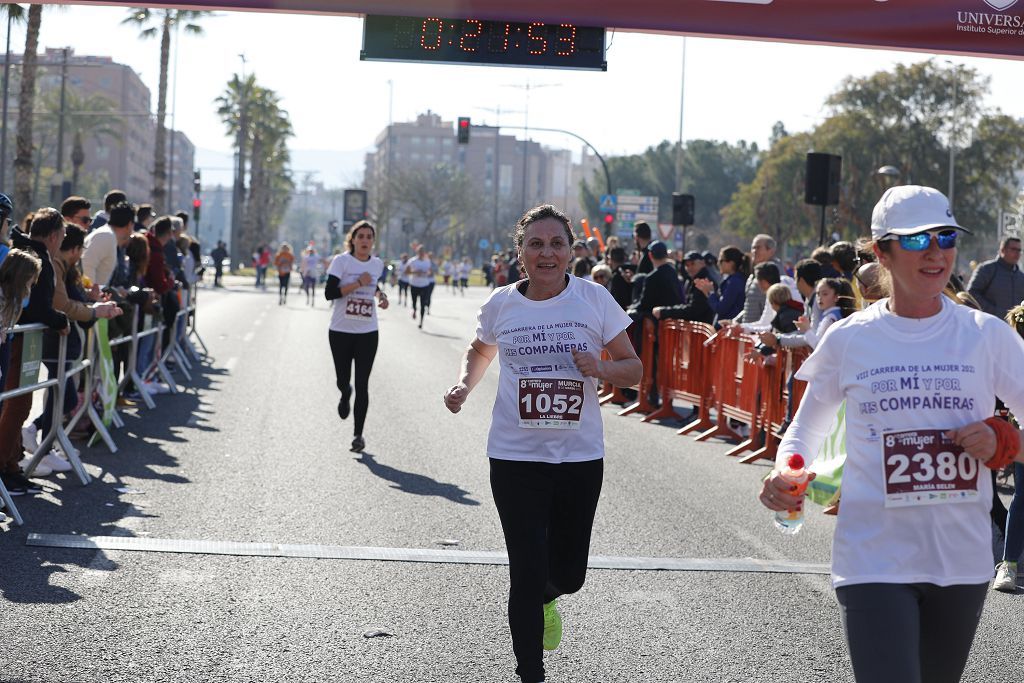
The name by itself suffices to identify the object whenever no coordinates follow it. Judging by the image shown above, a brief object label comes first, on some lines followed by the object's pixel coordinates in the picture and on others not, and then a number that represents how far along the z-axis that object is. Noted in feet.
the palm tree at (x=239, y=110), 278.87
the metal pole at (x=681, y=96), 200.11
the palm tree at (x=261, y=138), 293.43
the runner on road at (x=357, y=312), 39.50
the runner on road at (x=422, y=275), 109.09
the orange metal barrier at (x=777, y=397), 38.88
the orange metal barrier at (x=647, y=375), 53.88
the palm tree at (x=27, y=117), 109.29
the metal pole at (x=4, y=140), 132.26
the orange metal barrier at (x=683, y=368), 47.80
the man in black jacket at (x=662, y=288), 52.29
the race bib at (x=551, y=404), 17.30
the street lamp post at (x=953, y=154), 231.30
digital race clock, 47.75
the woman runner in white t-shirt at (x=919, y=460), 11.68
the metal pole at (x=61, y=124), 186.14
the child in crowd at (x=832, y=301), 34.19
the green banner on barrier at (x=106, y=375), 39.73
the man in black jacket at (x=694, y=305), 49.47
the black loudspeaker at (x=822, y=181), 69.46
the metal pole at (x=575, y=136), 155.76
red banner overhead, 47.01
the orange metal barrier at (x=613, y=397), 58.75
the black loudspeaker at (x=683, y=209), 109.60
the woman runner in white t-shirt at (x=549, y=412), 17.26
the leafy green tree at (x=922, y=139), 237.25
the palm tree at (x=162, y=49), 160.04
